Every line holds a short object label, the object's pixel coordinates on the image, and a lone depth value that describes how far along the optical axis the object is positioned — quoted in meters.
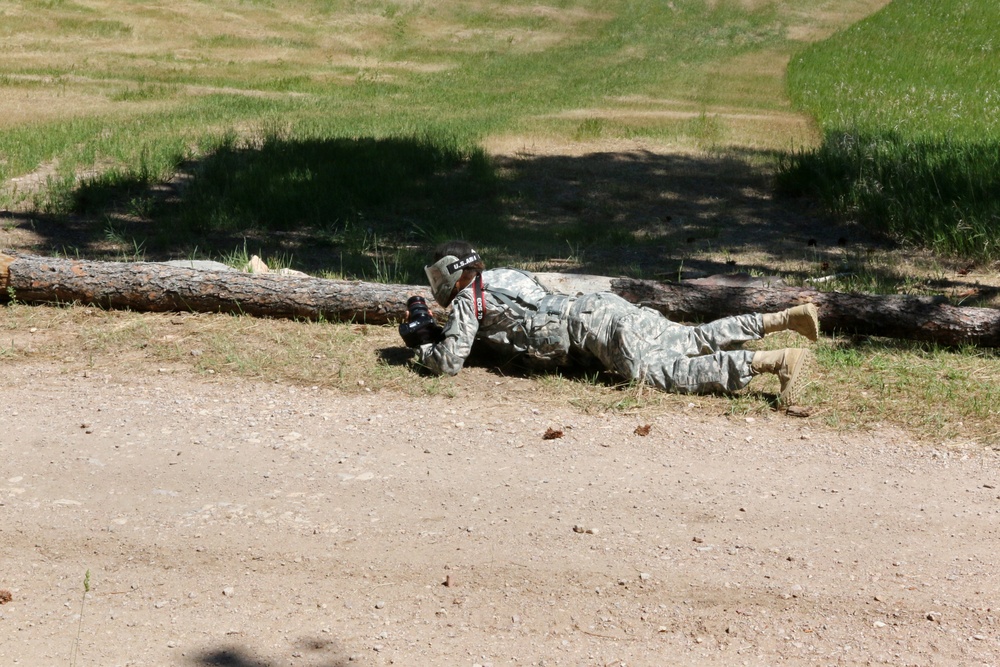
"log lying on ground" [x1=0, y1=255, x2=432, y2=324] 15.25
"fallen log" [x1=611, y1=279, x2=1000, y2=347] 13.60
